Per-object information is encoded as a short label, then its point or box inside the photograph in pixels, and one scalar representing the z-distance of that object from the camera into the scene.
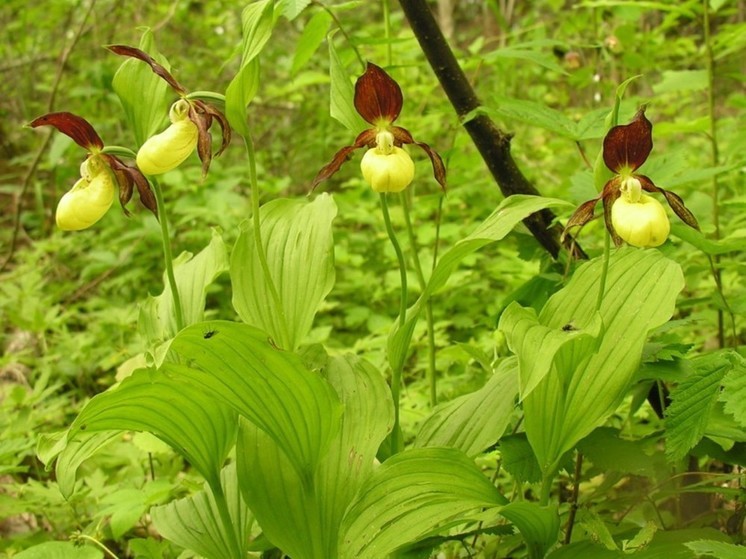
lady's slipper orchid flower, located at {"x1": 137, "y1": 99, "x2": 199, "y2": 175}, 0.47
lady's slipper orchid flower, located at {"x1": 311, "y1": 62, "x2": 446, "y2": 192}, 0.46
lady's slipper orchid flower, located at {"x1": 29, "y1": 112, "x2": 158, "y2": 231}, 0.48
